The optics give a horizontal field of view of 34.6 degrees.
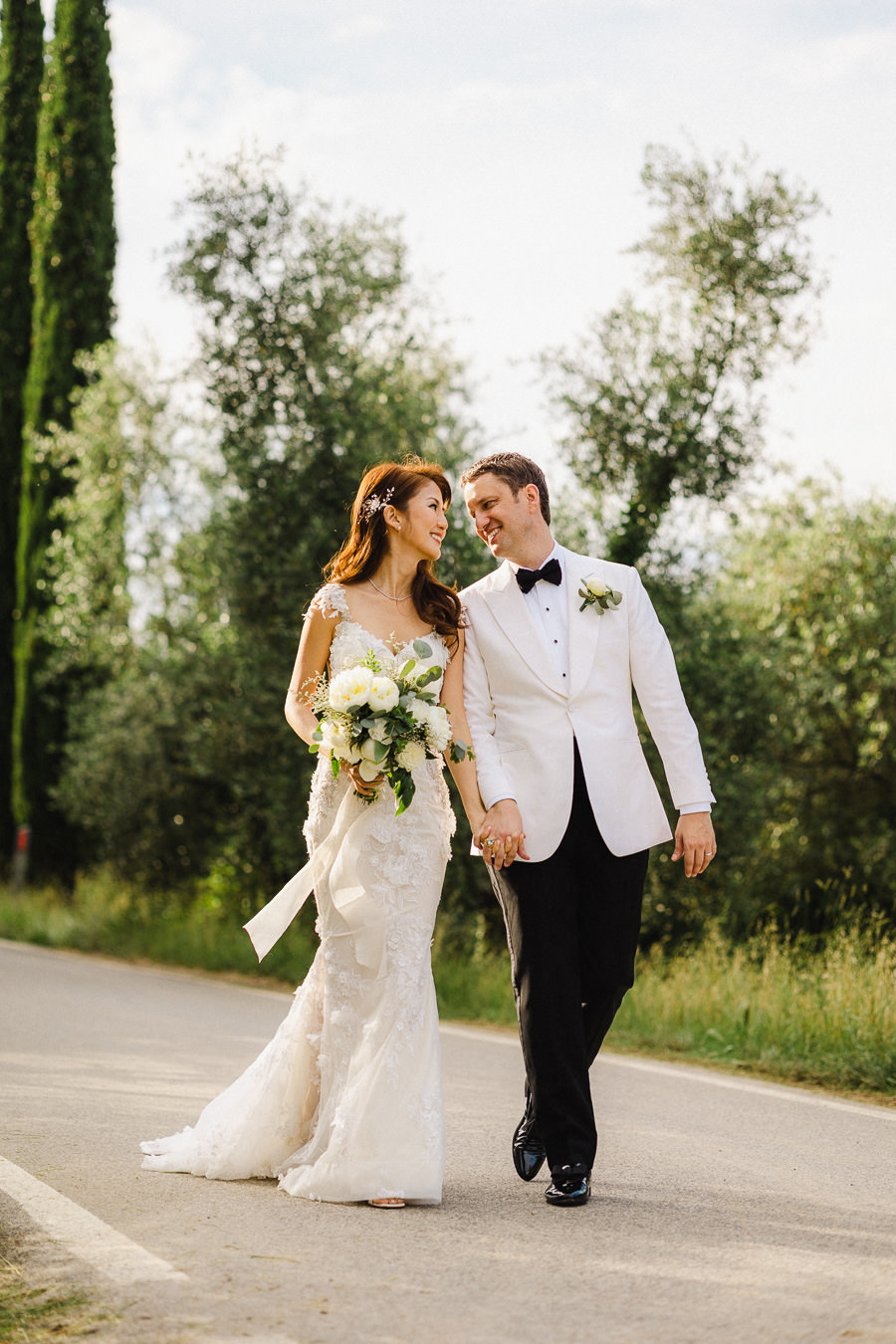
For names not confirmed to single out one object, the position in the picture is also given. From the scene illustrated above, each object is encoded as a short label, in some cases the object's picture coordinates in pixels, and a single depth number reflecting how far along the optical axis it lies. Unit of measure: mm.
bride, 4629
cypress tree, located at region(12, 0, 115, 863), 25141
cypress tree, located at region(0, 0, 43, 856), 26562
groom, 4750
